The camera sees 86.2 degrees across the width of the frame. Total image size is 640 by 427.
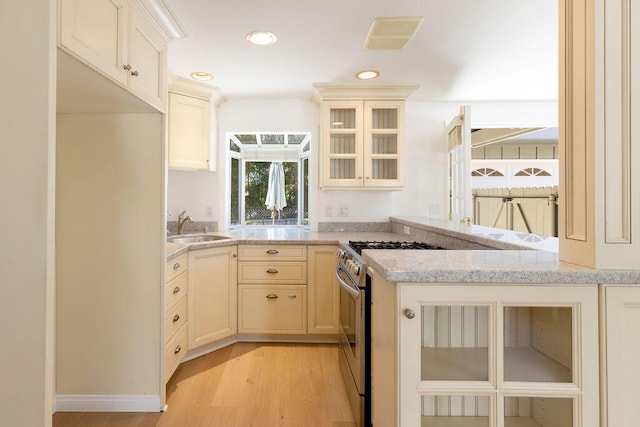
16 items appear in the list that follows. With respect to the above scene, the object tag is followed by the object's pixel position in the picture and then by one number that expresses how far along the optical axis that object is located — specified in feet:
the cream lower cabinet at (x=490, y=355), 3.12
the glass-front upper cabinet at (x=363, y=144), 10.14
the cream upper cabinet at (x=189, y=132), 9.46
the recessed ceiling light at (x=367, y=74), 8.98
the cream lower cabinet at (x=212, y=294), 8.19
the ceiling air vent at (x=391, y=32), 6.49
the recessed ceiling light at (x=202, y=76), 8.93
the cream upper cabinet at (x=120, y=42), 3.84
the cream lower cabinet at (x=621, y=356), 3.08
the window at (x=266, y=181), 13.12
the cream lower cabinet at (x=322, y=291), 9.10
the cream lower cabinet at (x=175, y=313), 6.84
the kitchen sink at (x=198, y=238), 9.78
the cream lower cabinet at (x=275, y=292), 9.15
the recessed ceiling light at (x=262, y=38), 6.89
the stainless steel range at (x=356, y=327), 5.70
